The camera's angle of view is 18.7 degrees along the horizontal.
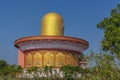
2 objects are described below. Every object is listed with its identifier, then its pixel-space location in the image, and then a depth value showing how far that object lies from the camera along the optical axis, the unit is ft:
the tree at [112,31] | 69.10
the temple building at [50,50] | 134.72
